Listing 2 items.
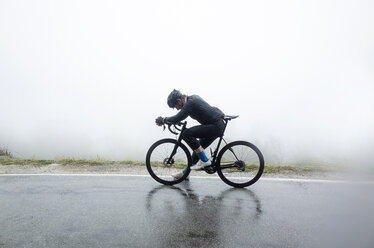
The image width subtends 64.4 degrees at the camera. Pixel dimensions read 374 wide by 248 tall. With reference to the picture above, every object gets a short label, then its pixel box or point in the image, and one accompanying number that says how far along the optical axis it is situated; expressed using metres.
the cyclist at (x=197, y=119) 5.19
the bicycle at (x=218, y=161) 5.28
